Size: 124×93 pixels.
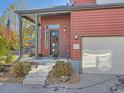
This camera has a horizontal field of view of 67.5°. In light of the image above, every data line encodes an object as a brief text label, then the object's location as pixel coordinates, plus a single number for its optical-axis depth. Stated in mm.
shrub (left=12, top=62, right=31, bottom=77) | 5602
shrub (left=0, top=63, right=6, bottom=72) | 6389
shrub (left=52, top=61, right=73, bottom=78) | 5344
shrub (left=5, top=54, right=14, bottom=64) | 7343
